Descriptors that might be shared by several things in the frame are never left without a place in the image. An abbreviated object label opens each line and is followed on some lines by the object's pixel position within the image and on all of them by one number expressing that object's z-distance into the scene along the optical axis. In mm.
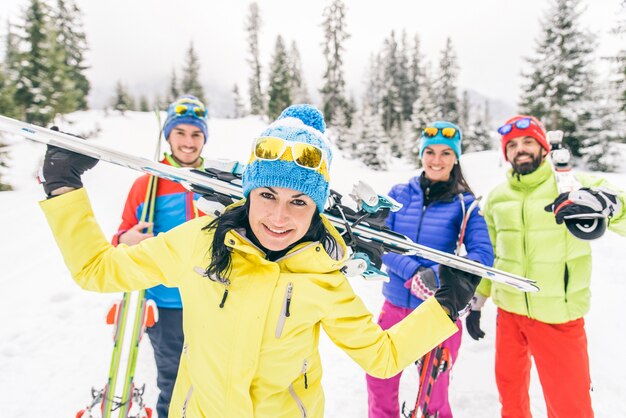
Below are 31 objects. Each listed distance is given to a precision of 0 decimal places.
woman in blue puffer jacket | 2902
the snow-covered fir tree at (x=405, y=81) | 44281
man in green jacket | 2699
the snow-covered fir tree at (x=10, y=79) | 14562
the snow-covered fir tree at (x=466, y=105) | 48188
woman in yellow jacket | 1620
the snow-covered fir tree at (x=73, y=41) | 33156
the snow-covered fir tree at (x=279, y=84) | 37594
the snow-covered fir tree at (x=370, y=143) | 30812
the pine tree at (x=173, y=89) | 44844
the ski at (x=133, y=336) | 2844
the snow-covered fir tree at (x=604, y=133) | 20234
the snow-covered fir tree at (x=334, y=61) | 37688
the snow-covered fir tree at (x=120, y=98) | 33750
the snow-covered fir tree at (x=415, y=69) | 45594
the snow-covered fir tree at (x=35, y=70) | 19984
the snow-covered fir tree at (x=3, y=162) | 12207
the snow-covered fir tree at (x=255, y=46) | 43125
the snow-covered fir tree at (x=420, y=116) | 33594
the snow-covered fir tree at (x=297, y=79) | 43675
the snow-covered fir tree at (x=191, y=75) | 40834
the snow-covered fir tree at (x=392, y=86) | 43656
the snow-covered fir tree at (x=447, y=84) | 36094
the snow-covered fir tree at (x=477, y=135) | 35969
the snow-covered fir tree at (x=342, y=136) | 32656
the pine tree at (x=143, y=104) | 48750
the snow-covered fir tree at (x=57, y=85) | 20719
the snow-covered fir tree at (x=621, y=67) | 17906
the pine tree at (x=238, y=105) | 57188
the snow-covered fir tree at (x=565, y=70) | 22188
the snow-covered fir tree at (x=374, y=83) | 48250
